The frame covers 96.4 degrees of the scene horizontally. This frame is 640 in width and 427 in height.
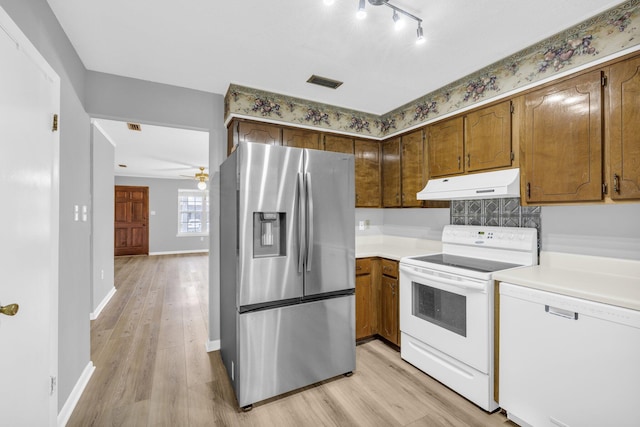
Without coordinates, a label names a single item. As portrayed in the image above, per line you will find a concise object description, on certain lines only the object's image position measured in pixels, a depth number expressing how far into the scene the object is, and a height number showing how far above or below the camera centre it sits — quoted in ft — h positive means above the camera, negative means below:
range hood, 6.99 +0.75
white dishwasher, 4.55 -2.64
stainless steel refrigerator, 6.57 -1.35
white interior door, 3.93 -0.25
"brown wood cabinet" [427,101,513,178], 7.41 +2.06
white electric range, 6.42 -2.27
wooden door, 27.45 -0.56
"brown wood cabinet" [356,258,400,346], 9.15 -2.80
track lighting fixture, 4.77 +3.76
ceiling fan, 22.41 +2.95
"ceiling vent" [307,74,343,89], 8.40 +4.00
